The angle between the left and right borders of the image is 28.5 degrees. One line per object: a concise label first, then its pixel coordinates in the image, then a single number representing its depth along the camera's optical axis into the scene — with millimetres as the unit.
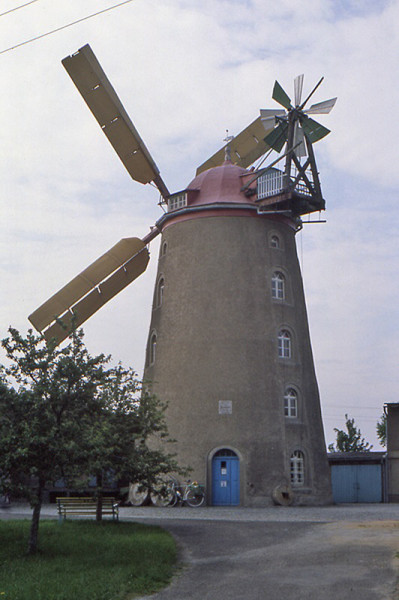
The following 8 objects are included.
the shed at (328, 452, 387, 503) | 45312
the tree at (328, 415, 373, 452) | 72188
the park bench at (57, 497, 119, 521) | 25234
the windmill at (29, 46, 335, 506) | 35500
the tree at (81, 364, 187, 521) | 21444
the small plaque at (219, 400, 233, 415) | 35625
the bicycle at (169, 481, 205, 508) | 34969
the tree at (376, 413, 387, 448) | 73688
